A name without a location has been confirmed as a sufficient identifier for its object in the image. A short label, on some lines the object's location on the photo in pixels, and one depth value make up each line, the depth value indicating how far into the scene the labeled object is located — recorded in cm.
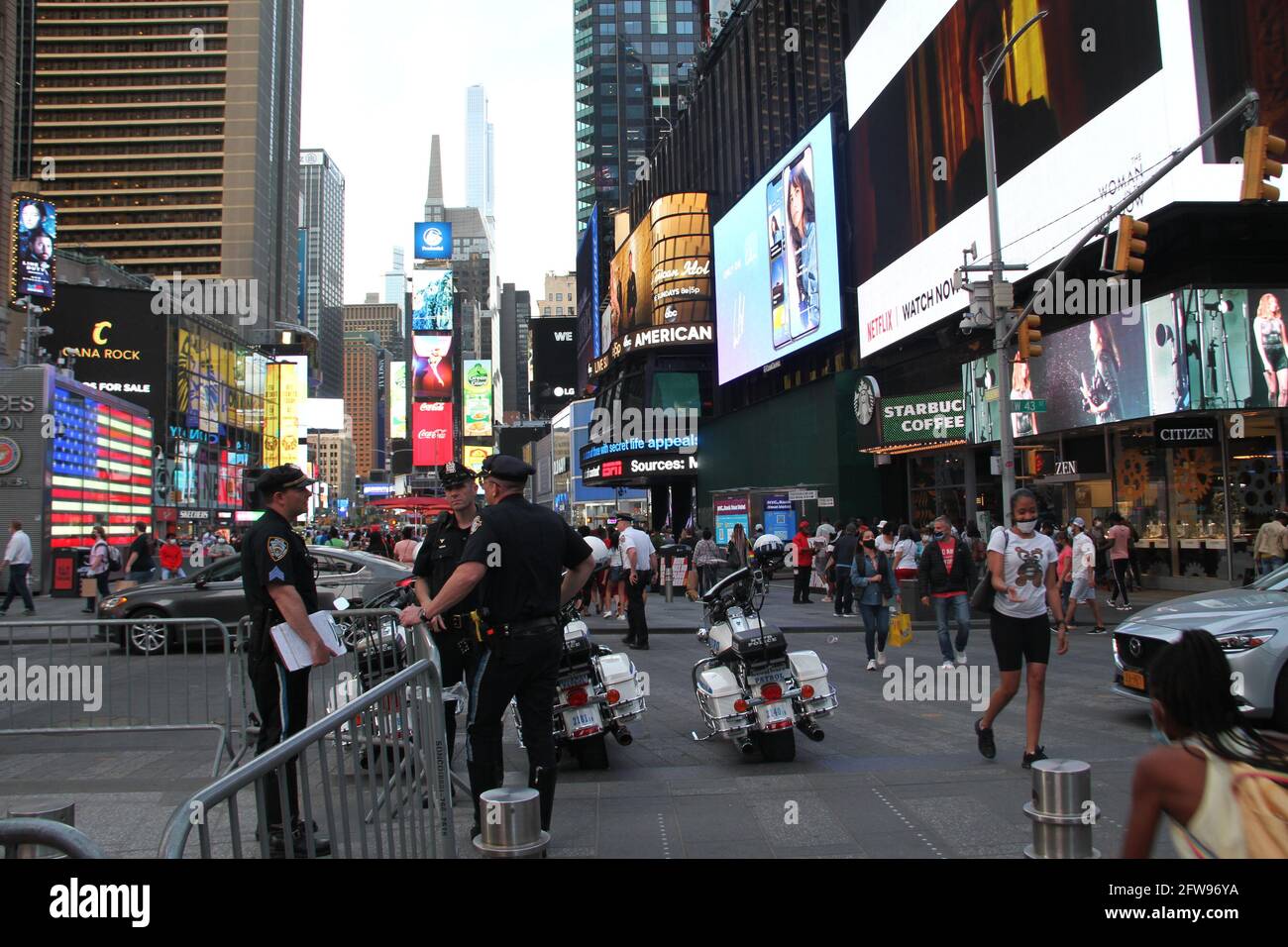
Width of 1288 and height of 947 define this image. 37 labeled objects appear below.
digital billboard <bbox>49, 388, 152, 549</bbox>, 2767
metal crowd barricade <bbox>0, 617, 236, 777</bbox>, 738
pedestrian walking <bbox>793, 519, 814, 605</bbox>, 2078
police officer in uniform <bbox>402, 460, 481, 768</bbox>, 584
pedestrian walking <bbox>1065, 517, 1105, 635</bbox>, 1458
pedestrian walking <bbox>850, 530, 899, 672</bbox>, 1109
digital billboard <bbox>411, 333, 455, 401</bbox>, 8019
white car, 656
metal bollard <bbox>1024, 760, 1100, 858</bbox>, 272
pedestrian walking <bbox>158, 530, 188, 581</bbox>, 2308
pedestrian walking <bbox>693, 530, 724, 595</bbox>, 1980
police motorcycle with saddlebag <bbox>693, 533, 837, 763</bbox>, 662
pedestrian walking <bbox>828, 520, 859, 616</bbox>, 1791
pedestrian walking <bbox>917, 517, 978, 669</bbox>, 1013
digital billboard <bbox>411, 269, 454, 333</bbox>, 8506
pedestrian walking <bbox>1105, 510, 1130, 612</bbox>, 1659
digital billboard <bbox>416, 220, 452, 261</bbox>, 9425
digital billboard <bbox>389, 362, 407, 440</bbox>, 12069
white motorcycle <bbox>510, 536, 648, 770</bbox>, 657
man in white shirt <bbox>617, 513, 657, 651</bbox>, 1340
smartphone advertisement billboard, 3522
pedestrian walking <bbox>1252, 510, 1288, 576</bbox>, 1513
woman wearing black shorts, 639
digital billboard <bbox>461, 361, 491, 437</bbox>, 10400
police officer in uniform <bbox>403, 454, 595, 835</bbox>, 466
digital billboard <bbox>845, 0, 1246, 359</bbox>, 1800
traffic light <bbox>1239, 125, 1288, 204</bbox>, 1044
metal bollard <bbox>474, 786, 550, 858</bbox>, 276
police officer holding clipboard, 484
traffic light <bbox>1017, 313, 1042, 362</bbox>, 1574
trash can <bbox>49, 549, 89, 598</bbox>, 2406
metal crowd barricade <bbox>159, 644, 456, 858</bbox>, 221
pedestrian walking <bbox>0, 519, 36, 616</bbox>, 1844
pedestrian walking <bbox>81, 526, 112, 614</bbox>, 1920
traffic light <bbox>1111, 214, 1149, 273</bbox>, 1284
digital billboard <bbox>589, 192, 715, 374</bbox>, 5109
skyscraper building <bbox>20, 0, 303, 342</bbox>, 10681
